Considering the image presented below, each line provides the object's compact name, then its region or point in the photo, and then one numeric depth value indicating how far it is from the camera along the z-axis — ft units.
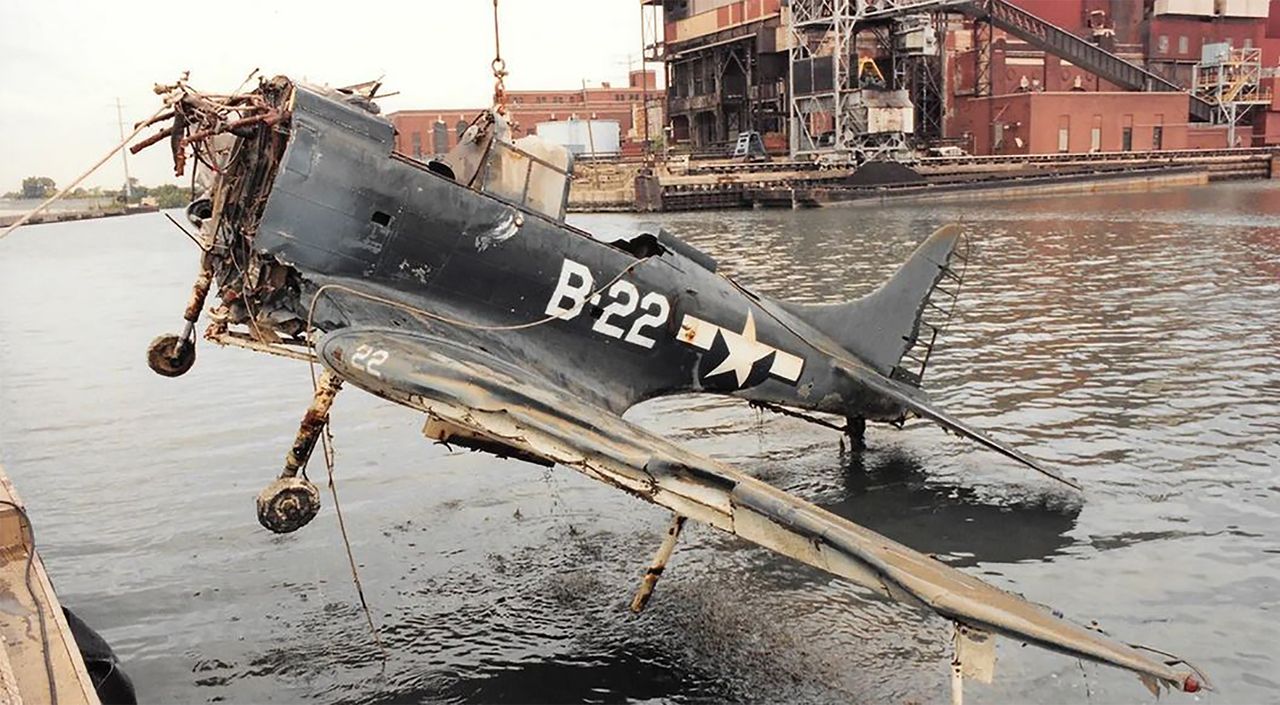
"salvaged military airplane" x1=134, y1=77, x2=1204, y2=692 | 22.70
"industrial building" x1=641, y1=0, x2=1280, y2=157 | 260.83
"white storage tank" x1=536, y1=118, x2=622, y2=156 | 366.22
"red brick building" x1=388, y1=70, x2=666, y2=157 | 406.00
